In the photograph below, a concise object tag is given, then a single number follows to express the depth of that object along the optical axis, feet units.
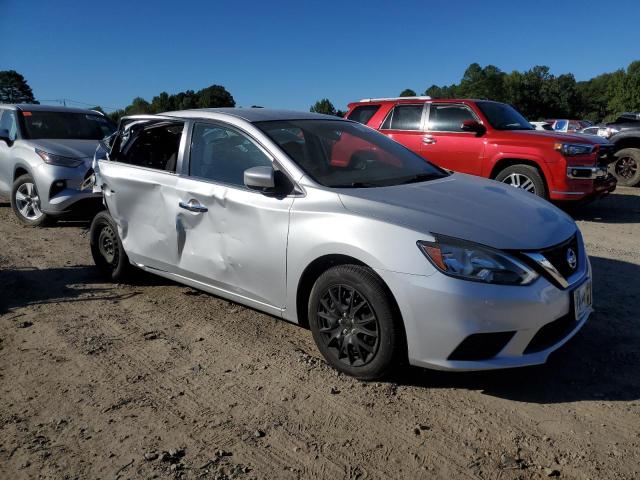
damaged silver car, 9.53
